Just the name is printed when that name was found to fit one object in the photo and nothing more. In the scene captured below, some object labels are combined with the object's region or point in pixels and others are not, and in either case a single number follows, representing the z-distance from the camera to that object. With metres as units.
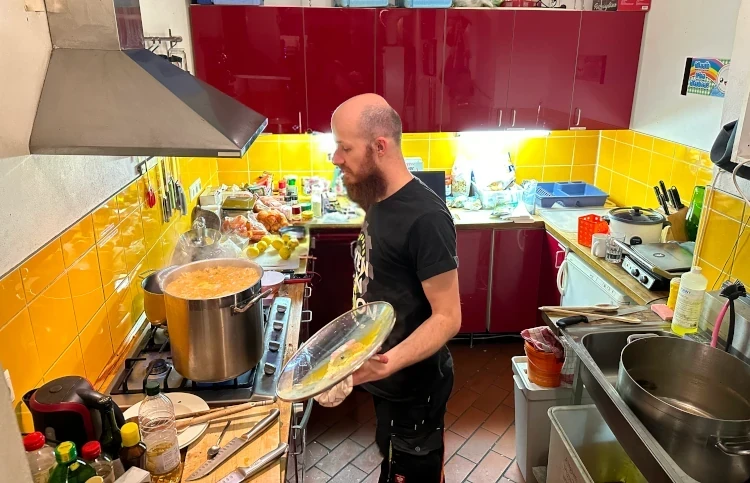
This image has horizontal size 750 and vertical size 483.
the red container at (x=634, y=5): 2.96
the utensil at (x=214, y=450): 1.31
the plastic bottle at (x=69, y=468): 0.96
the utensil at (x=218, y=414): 1.38
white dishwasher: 2.40
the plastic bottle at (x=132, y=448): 1.12
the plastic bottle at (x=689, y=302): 1.78
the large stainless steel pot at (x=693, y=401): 1.29
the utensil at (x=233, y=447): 1.25
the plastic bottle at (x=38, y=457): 0.99
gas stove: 1.52
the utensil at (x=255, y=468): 1.22
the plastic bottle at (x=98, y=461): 1.04
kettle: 1.10
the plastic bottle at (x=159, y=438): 1.21
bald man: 1.43
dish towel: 2.12
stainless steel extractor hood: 1.19
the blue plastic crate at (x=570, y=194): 3.25
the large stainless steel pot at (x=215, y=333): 1.39
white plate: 1.35
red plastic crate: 2.65
